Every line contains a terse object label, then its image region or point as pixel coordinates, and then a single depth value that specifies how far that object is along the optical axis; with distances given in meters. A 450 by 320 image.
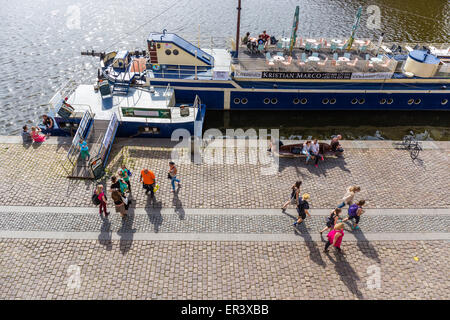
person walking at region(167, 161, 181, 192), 14.47
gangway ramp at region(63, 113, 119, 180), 15.88
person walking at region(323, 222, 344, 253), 11.84
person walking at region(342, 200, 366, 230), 13.07
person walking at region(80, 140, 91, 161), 16.22
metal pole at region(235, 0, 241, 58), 22.18
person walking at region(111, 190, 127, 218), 12.75
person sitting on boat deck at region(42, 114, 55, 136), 18.59
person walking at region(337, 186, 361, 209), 13.48
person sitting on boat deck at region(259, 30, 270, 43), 24.70
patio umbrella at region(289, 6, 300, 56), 23.00
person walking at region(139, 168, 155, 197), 13.86
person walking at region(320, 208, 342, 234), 12.74
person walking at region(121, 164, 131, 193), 14.16
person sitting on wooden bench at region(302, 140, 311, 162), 17.27
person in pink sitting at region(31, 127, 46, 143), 18.11
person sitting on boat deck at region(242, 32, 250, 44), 25.49
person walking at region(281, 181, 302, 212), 13.37
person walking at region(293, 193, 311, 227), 13.05
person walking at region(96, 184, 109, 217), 12.82
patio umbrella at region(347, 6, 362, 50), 24.40
